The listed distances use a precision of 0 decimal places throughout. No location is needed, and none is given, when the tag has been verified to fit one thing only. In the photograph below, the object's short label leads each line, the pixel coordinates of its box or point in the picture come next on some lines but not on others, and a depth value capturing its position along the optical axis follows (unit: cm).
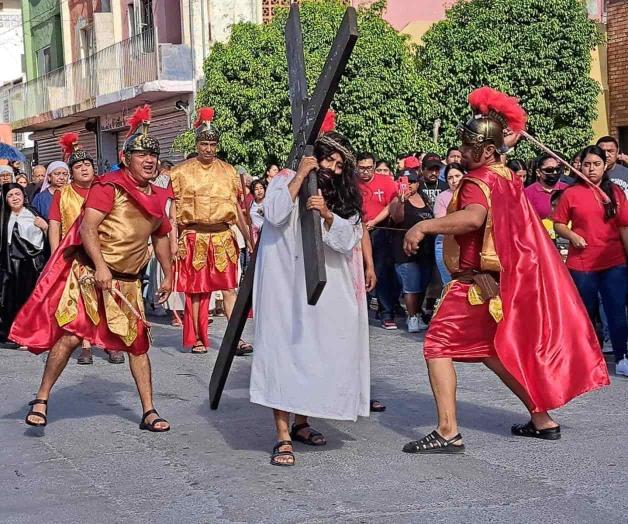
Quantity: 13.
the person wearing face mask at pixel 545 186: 1175
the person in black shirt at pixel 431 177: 1302
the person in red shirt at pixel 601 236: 933
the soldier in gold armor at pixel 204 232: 1098
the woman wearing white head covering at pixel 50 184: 1155
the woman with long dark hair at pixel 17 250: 1228
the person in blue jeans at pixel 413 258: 1232
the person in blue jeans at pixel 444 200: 1163
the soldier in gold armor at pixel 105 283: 731
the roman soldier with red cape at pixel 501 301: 660
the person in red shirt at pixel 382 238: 1271
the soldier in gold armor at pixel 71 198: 1020
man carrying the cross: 639
